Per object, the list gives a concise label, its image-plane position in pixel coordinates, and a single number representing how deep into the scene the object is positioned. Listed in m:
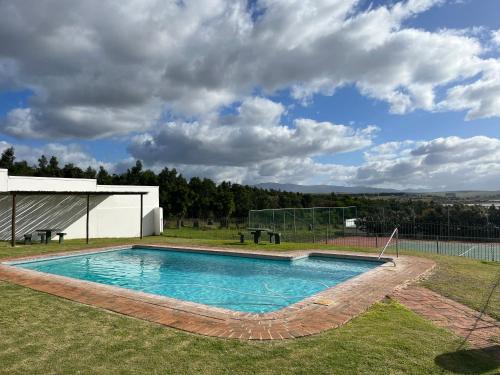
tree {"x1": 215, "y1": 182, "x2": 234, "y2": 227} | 38.66
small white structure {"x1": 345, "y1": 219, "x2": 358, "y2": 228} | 23.20
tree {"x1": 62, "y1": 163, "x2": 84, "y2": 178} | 44.06
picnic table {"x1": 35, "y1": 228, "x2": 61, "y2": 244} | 17.85
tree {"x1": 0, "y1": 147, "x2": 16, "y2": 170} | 41.25
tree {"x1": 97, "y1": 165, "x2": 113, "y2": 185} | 43.05
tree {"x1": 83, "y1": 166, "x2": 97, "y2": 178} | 44.69
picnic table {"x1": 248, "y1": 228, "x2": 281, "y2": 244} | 18.14
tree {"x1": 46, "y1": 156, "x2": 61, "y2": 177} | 43.66
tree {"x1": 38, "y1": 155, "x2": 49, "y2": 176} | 43.11
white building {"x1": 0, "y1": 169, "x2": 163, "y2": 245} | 18.20
